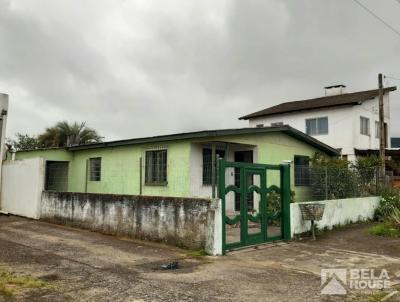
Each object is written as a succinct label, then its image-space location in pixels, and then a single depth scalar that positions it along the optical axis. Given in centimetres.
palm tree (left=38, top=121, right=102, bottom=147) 2819
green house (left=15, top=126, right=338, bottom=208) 1282
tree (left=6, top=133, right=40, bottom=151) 3386
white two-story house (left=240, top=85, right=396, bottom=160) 2327
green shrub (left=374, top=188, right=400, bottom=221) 1431
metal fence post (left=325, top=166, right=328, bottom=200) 1275
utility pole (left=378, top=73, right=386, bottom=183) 1624
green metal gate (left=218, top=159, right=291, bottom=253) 858
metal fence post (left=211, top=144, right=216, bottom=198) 838
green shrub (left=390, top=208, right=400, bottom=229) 1122
